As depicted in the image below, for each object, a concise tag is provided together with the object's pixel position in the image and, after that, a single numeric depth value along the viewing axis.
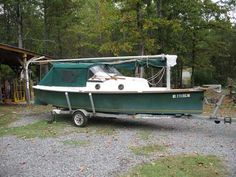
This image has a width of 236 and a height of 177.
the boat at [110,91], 10.70
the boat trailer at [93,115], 10.16
